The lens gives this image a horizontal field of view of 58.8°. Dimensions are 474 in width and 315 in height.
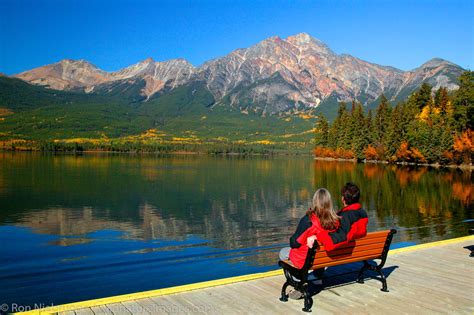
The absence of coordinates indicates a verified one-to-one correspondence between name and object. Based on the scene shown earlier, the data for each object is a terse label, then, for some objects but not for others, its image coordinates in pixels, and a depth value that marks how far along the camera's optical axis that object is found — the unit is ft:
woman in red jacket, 28.63
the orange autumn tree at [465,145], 278.05
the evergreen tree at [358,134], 404.36
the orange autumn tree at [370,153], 391.71
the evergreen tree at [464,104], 287.69
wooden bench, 28.60
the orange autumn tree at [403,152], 342.23
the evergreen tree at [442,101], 329.56
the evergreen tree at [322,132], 477.36
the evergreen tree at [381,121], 390.83
